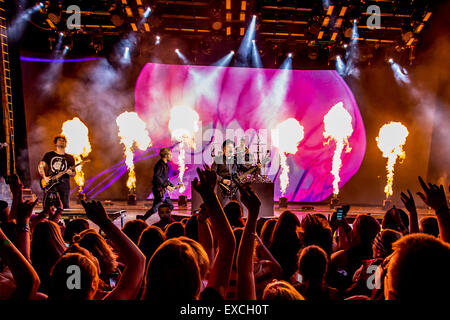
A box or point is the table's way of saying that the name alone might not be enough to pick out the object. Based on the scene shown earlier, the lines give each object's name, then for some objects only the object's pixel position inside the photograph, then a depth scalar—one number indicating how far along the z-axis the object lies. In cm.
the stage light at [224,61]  1013
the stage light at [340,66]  984
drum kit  738
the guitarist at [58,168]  671
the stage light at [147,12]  793
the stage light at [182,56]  992
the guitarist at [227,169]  668
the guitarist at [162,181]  674
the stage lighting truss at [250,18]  762
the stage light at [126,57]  973
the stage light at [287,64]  1010
